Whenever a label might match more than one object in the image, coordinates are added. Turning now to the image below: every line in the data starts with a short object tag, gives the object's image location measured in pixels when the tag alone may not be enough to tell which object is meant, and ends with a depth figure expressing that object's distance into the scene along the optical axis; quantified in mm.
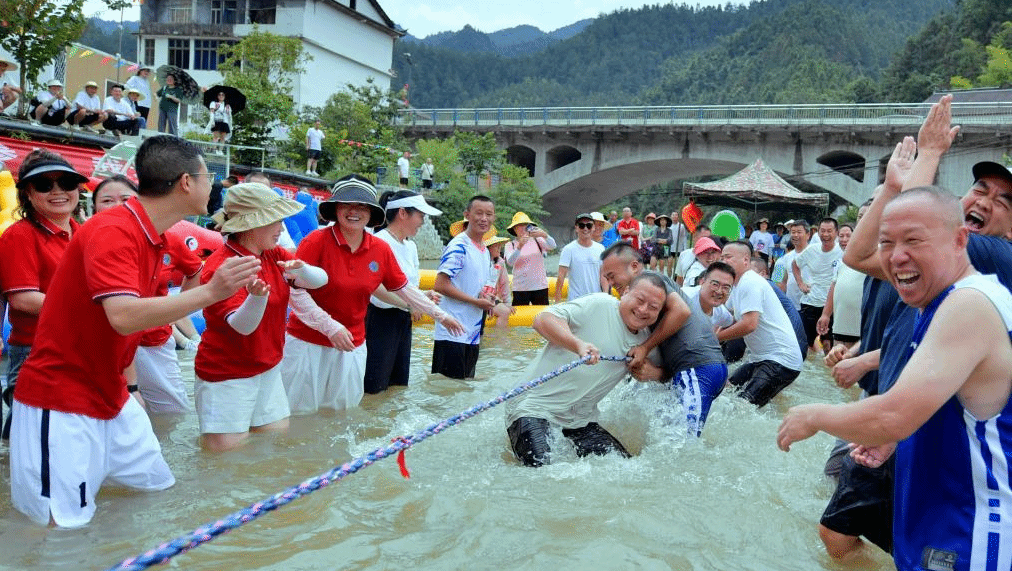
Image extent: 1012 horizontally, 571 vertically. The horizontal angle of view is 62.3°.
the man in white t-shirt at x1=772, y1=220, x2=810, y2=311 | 11352
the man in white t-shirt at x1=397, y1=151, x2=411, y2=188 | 25047
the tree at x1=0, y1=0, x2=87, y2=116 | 13805
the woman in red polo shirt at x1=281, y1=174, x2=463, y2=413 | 5520
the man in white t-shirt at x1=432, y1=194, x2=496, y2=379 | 7352
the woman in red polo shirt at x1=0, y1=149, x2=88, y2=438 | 4273
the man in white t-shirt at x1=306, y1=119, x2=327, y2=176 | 23828
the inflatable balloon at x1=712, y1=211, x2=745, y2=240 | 14711
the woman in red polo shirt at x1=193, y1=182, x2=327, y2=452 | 4500
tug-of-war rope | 2195
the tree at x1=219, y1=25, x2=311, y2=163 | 23969
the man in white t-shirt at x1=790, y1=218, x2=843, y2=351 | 10281
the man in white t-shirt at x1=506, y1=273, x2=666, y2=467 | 5004
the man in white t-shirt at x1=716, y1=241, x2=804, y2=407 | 6758
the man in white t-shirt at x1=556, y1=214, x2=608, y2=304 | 10156
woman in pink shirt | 11195
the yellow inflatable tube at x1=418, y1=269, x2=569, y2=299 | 13370
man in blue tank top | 2289
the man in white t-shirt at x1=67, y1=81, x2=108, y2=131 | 15195
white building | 47031
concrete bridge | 33781
